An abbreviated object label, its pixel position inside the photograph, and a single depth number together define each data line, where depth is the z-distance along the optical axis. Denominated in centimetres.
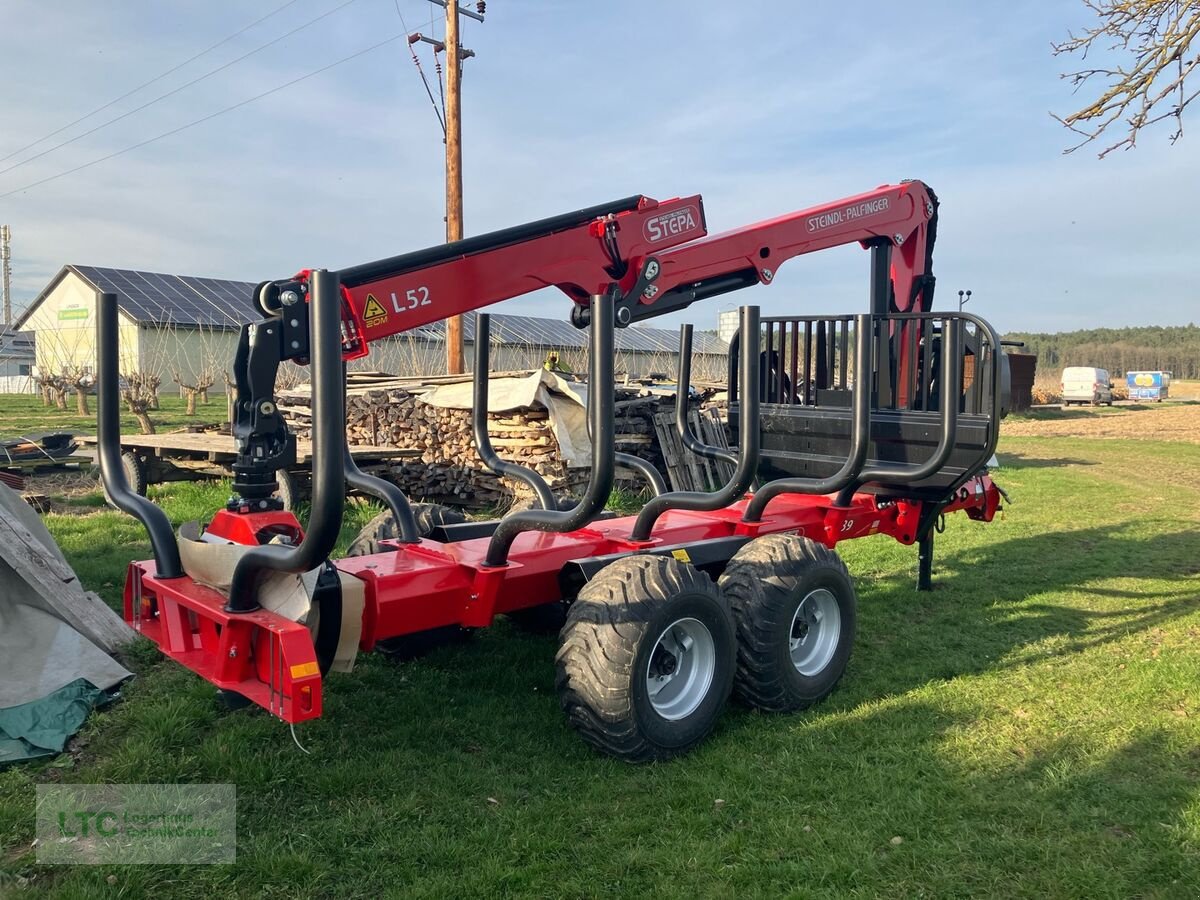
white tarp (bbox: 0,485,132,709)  434
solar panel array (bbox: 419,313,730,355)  3666
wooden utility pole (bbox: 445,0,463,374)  1393
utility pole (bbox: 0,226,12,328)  5609
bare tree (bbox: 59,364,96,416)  2211
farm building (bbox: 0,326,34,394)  4383
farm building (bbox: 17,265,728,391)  2503
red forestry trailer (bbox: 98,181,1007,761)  358
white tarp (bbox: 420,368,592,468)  952
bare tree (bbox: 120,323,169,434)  1567
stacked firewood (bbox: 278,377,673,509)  978
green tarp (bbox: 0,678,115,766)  389
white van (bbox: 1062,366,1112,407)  4600
